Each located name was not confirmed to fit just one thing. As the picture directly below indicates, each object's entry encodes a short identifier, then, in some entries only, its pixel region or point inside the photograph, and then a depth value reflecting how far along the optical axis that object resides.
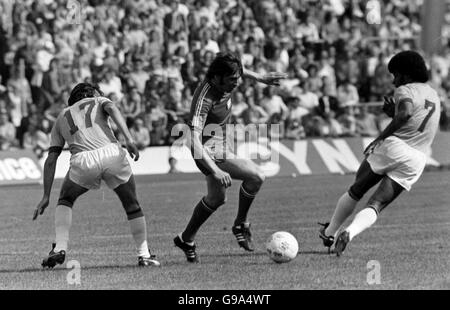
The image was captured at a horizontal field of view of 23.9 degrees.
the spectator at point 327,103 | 28.34
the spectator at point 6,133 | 24.25
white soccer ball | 11.45
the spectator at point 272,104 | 27.45
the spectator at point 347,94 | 29.42
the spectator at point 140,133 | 25.30
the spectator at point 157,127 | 25.83
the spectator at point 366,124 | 28.42
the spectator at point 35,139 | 24.41
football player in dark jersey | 11.59
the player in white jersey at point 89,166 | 11.32
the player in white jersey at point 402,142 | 11.39
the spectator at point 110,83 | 25.72
